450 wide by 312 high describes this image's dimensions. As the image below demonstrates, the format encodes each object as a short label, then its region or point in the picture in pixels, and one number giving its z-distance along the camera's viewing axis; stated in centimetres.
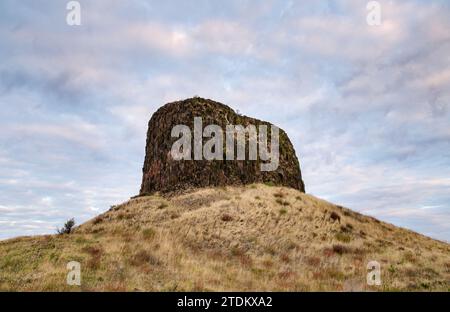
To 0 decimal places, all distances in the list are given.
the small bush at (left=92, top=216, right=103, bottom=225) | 3584
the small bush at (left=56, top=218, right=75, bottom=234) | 3505
